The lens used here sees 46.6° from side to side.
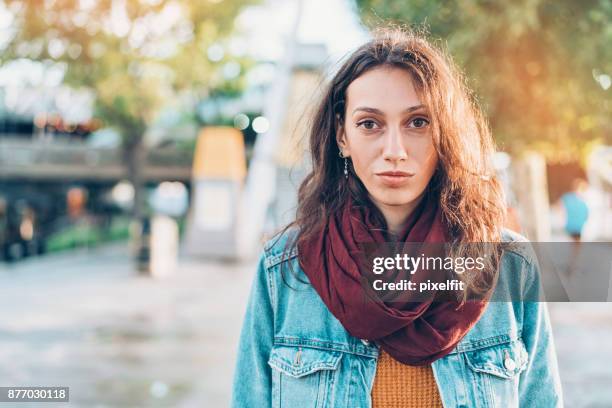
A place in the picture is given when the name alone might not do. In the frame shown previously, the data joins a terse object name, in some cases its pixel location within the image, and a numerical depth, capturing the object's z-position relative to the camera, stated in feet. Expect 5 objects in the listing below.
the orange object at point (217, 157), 55.62
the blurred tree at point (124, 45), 58.34
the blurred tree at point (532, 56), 21.13
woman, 5.67
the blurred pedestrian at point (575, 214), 32.68
